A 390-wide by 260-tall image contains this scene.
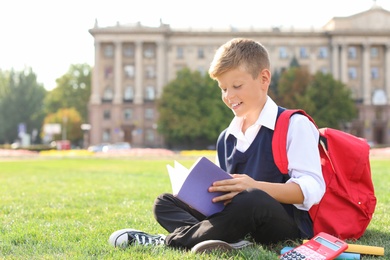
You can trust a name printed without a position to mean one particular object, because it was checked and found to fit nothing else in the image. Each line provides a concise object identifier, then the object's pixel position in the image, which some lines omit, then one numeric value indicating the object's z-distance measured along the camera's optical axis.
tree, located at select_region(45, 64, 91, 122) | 92.44
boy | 4.21
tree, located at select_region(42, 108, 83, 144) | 77.75
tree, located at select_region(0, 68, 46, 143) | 82.81
